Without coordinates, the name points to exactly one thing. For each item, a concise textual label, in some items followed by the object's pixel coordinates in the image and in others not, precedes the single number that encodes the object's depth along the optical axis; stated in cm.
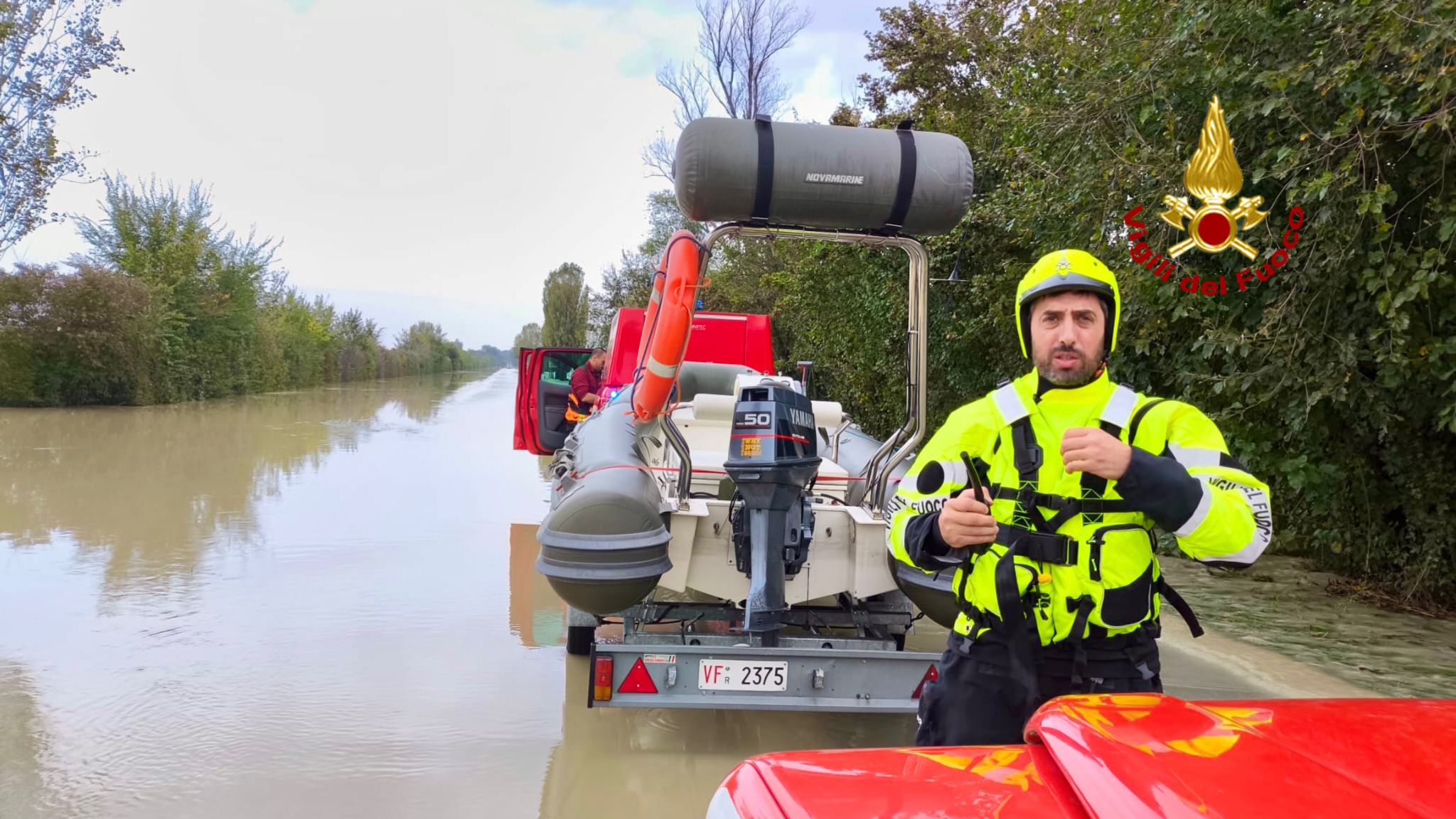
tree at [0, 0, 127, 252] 2323
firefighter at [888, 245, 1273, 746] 196
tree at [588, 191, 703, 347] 3534
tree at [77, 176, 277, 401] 3166
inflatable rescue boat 384
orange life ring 429
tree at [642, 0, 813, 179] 2592
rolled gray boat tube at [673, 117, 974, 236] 395
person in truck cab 917
